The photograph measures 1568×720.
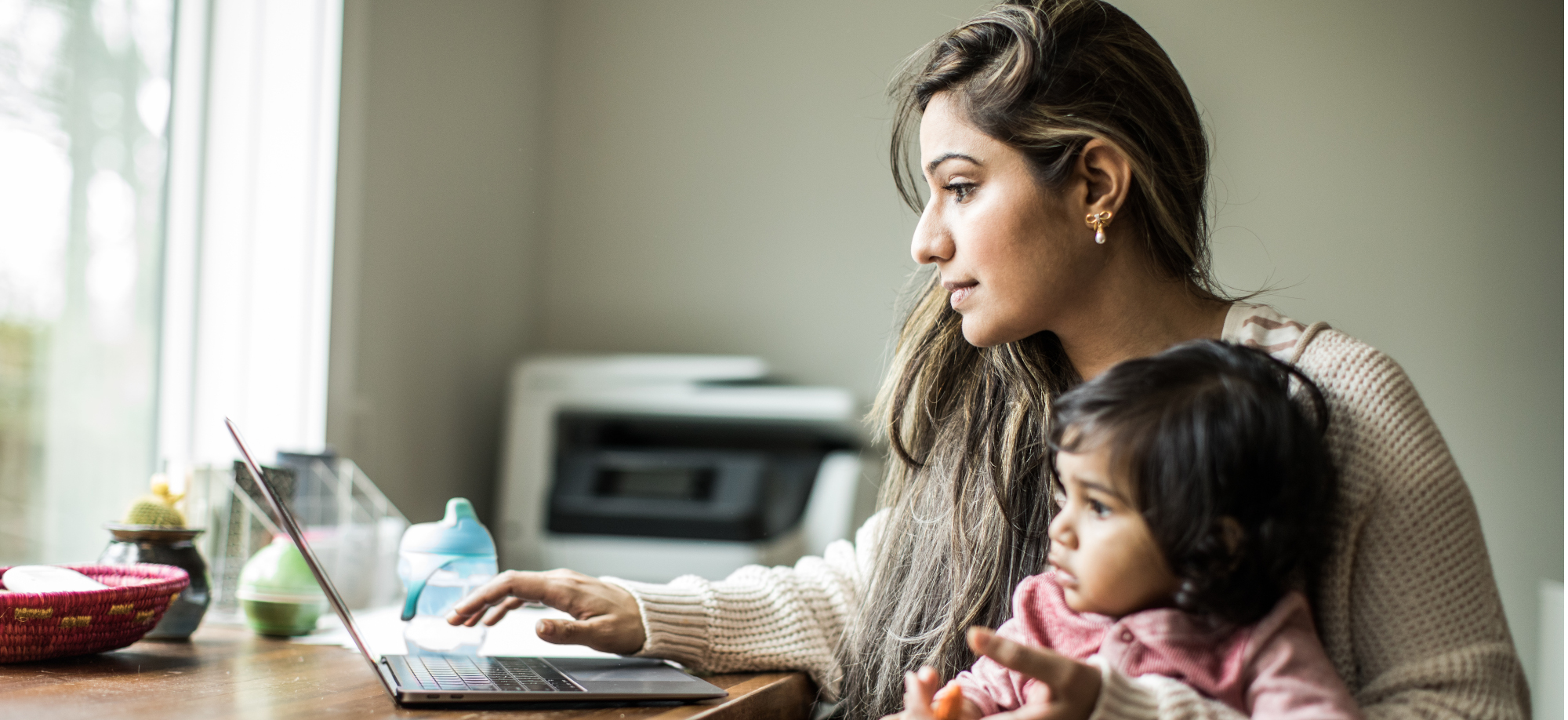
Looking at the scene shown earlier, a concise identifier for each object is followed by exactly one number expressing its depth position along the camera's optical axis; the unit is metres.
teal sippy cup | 1.04
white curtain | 1.81
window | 1.55
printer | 2.08
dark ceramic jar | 1.12
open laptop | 0.86
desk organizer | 1.30
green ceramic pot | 1.17
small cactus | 1.17
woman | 0.78
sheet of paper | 1.12
